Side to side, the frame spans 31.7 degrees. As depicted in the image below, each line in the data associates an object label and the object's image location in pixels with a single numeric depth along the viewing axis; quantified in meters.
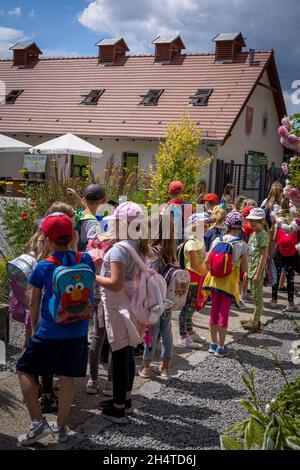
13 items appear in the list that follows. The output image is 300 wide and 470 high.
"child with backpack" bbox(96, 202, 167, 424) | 4.03
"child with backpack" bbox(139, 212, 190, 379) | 4.98
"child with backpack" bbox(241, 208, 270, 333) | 6.79
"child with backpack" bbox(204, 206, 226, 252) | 7.11
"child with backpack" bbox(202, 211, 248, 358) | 5.79
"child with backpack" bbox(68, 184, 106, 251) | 5.12
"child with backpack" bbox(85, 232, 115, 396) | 4.49
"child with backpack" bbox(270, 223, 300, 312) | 8.08
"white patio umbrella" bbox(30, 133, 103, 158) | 15.08
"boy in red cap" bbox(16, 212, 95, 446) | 3.52
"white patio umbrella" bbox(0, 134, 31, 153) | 14.44
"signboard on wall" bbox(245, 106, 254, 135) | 23.70
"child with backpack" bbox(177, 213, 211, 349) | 5.89
